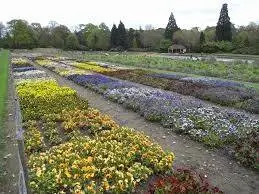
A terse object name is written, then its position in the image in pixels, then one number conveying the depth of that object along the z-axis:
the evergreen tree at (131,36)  52.86
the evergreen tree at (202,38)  42.76
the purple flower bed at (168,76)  14.31
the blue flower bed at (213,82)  11.67
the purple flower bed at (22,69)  18.30
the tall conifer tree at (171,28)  50.12
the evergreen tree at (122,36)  50.65
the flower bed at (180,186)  3.52
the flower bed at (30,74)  14.62
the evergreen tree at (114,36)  50.97
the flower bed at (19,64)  21.36
